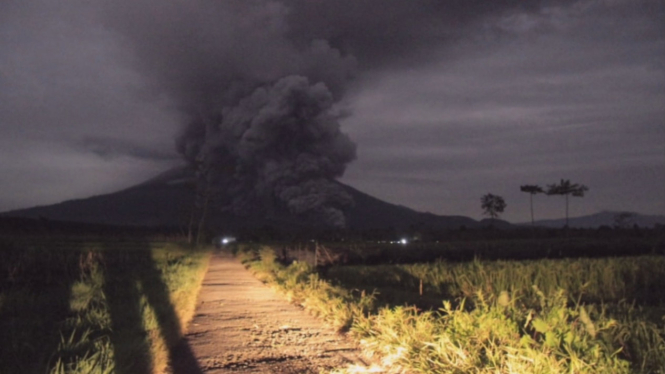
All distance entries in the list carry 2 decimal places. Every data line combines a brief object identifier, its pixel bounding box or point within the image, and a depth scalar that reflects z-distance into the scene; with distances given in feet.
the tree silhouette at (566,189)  402.52
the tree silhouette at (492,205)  431.02
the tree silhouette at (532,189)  418.51
